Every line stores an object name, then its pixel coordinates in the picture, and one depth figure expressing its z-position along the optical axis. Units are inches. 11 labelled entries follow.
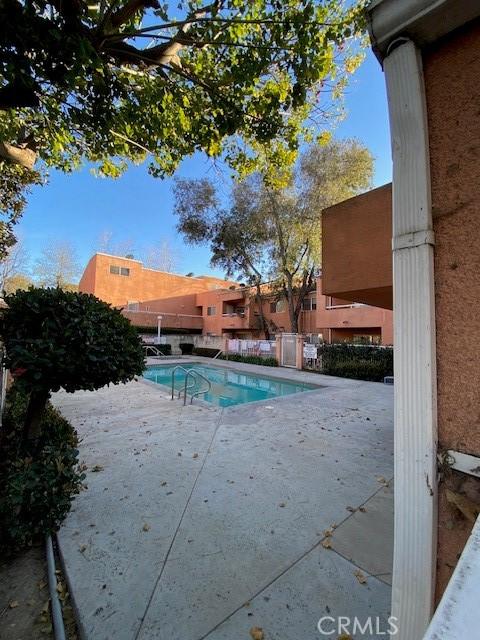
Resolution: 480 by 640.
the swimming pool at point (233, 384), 397.7
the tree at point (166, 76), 104.0
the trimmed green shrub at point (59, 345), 97.0
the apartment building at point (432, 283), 41.5
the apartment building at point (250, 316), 667.4
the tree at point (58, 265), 1167.6
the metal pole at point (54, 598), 64.6
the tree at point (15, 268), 920.3
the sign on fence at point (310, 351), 535.3
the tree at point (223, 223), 680.5
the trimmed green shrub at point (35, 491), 89.7
